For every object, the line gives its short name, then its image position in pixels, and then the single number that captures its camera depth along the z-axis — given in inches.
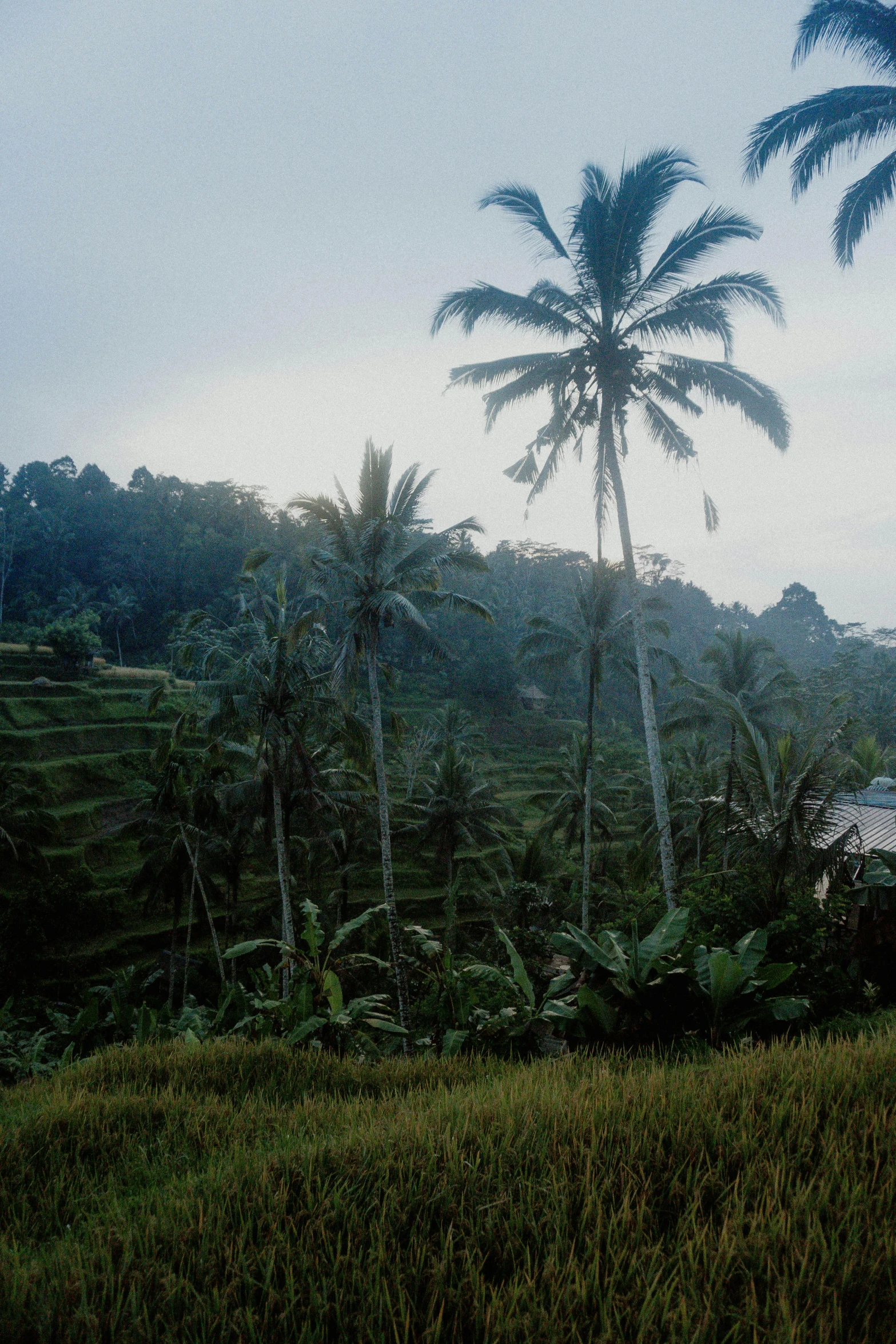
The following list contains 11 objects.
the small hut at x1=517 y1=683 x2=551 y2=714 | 2559.1
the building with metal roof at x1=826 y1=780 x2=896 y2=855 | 408.8
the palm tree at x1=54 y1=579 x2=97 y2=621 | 2394.2
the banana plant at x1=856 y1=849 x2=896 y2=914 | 328.5
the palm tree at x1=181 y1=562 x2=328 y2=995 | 655.1
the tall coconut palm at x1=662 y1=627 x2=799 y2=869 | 976.9
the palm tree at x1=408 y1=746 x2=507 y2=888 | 1088.8
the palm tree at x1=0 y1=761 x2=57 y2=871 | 943.0
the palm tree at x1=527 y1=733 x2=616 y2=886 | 1068.5
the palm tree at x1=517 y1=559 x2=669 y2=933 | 807.7
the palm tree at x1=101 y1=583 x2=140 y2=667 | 2461.9
